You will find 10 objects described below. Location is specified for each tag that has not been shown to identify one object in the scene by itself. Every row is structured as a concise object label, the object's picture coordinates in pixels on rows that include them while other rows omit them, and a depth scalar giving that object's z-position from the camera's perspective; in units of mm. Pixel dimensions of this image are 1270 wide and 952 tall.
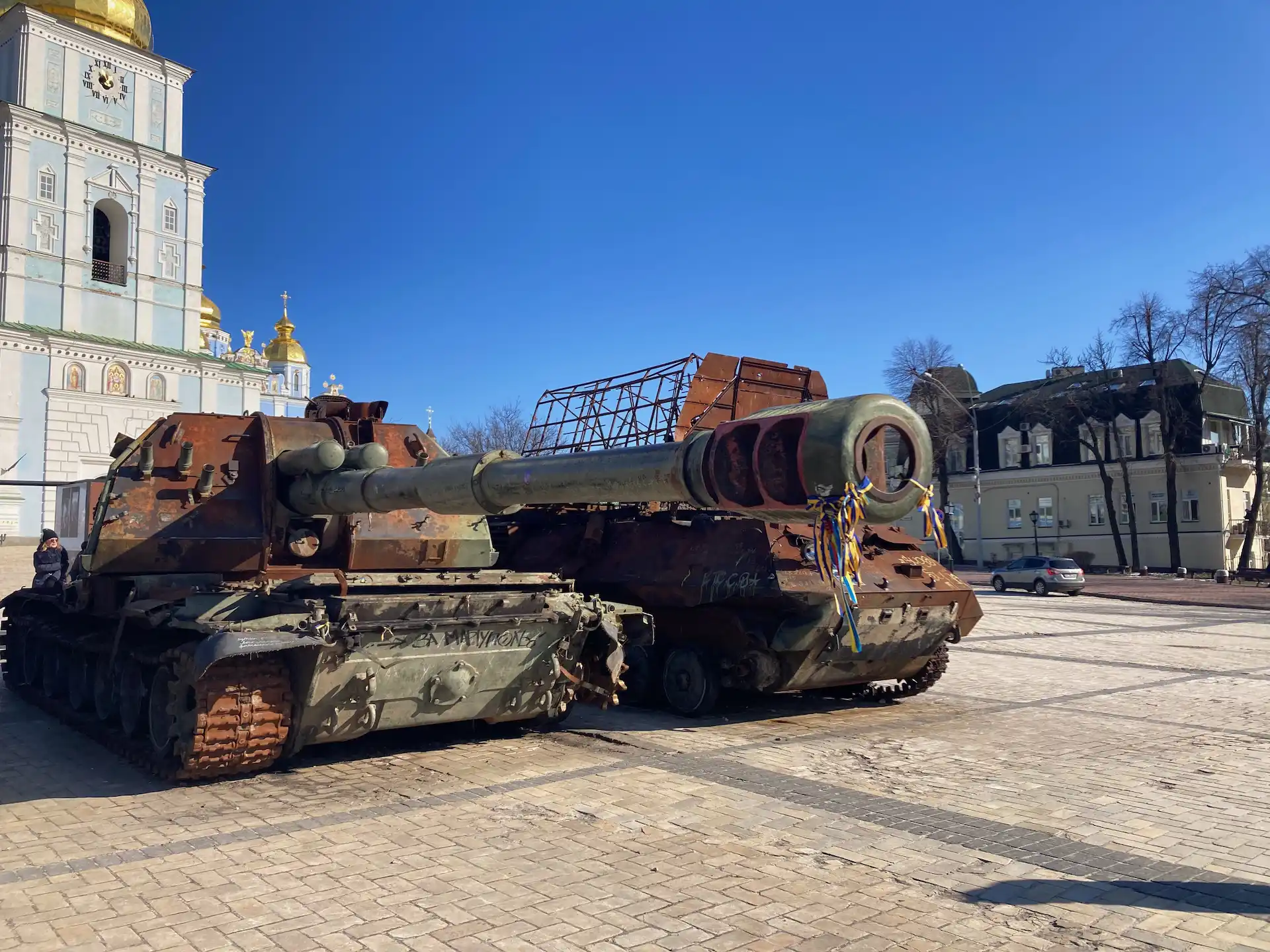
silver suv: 33656
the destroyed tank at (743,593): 9734
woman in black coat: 10688
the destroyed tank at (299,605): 7004
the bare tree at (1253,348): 39219
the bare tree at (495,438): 57625
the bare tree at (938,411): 48656
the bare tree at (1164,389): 42812
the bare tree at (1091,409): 45938
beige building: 44250
